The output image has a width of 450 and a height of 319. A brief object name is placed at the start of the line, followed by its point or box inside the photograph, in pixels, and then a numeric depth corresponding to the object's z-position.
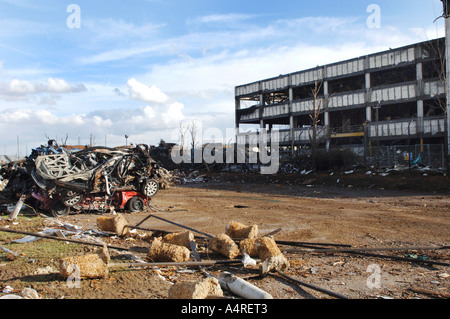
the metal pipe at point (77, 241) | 6.96
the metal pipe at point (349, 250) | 6.77
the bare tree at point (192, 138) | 52.64
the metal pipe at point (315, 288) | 4.52
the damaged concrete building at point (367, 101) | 33.59
